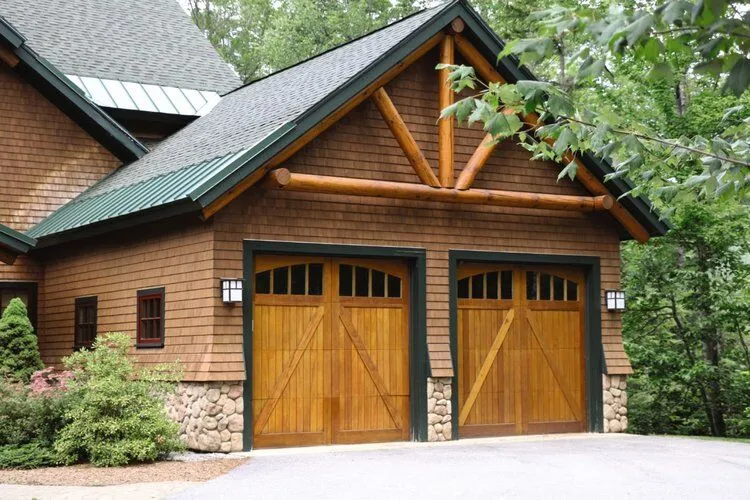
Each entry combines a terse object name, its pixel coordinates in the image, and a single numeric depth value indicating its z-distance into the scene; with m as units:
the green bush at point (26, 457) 11.46
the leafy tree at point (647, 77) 4.28
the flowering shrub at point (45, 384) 12.56
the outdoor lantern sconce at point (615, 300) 16.14
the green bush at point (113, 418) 11.66
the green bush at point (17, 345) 14.74
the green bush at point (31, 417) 12.18
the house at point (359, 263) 13.27
